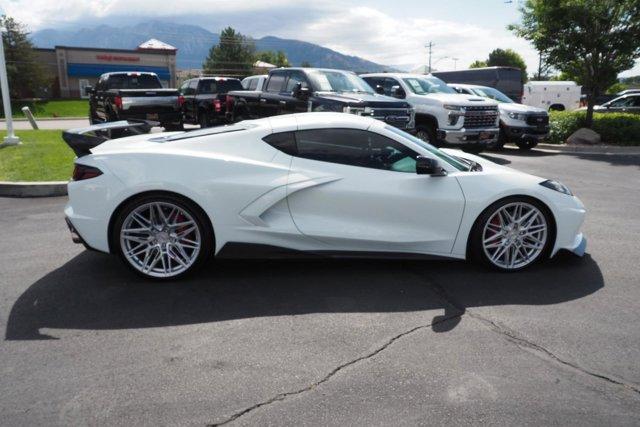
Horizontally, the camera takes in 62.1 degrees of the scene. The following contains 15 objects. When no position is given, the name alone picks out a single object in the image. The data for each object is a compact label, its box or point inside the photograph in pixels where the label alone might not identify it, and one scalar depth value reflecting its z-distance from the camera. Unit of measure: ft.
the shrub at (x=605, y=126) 52.70
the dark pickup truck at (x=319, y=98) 34.24
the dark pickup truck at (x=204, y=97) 58.29
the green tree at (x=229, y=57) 281.95
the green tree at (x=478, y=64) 285.43
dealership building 183.01
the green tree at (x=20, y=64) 147.64
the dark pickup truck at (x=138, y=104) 47.21
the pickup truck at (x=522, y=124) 47.96
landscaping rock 52.17
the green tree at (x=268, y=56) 431.43
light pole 40.14
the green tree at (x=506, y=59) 301.63
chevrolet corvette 14.29
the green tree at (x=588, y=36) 50.03
